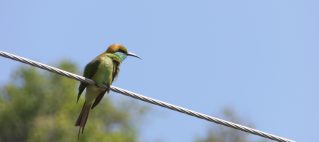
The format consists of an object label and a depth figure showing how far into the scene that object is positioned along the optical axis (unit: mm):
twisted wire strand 10016
